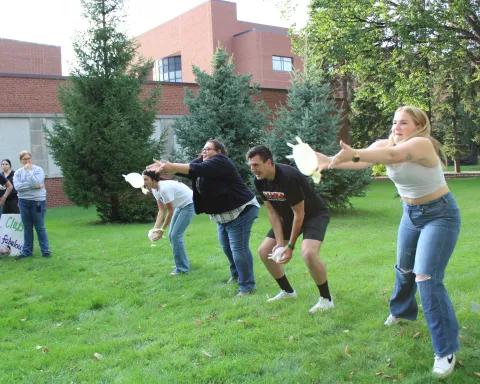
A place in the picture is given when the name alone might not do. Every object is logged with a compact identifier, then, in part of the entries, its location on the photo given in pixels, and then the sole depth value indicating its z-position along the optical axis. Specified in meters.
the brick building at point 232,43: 40.31
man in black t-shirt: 4.91
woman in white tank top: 3.60
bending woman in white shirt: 7.02
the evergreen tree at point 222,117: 18.44
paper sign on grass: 9.36
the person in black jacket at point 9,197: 10.03
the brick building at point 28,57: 46.28
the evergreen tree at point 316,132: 13.84
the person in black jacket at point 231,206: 5.95
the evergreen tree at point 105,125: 14.80
